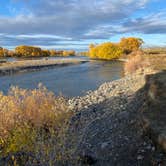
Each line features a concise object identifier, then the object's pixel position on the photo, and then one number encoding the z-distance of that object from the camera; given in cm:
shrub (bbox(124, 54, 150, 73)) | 1885
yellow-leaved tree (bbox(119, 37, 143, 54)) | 5262
